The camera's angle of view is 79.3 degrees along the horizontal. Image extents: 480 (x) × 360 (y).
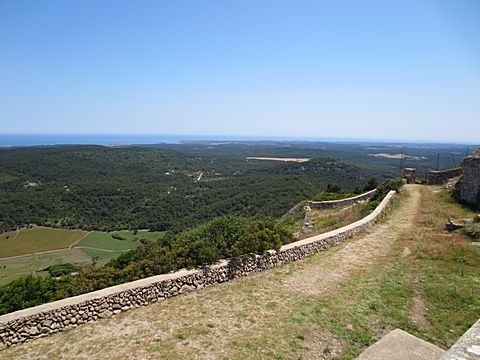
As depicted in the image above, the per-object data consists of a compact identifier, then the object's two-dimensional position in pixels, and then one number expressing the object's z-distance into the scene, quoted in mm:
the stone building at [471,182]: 15383
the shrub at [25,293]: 6250
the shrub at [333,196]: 26588
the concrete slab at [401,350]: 4344
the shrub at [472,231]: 10570
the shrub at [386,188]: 20200
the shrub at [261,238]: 9219
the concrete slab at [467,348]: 3018
